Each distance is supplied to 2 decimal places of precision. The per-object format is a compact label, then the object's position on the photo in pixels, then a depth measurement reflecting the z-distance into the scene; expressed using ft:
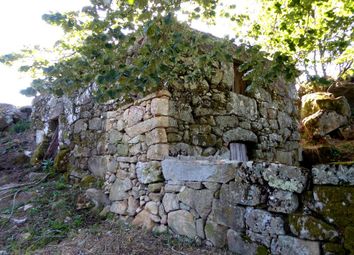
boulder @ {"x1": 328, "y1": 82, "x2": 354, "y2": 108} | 33.35
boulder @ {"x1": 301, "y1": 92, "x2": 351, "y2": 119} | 27.68
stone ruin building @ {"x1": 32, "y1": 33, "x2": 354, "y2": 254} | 7.02
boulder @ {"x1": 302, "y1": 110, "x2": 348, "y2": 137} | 26.53
